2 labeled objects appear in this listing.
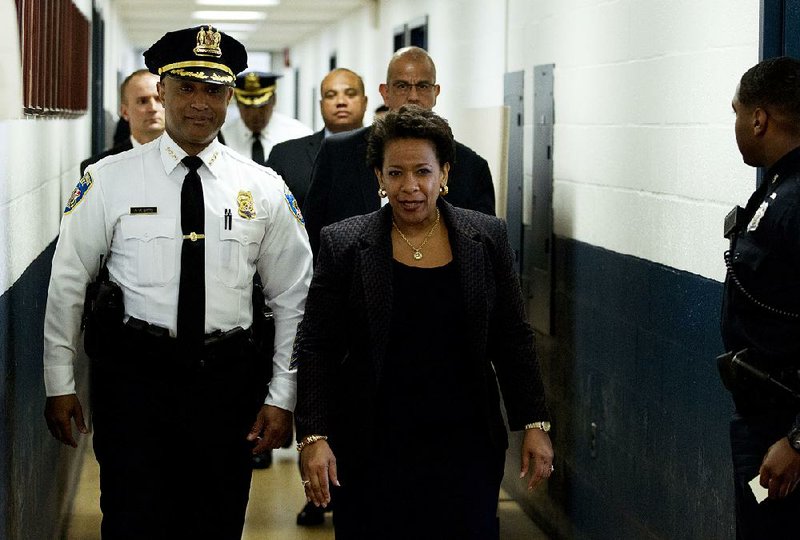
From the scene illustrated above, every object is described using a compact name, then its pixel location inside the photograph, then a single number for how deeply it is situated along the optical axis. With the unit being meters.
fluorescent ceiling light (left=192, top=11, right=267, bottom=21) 15.16
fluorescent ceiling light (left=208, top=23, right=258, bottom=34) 17.36
